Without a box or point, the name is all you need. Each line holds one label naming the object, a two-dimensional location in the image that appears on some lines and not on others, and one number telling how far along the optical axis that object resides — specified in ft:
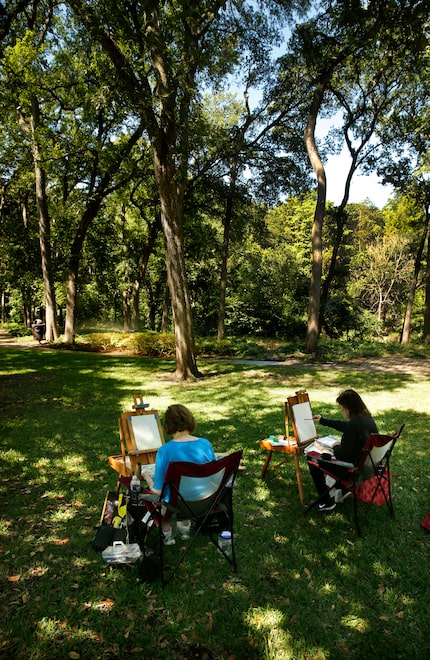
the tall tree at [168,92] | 32.24
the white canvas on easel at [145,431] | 15.83
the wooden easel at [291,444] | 16.62
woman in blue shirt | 11.73
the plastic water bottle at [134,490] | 11.95
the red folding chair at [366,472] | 13.24
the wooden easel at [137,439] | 15.23
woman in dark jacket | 14.20
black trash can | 67.87
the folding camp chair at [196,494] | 10.52
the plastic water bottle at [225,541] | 12.34
